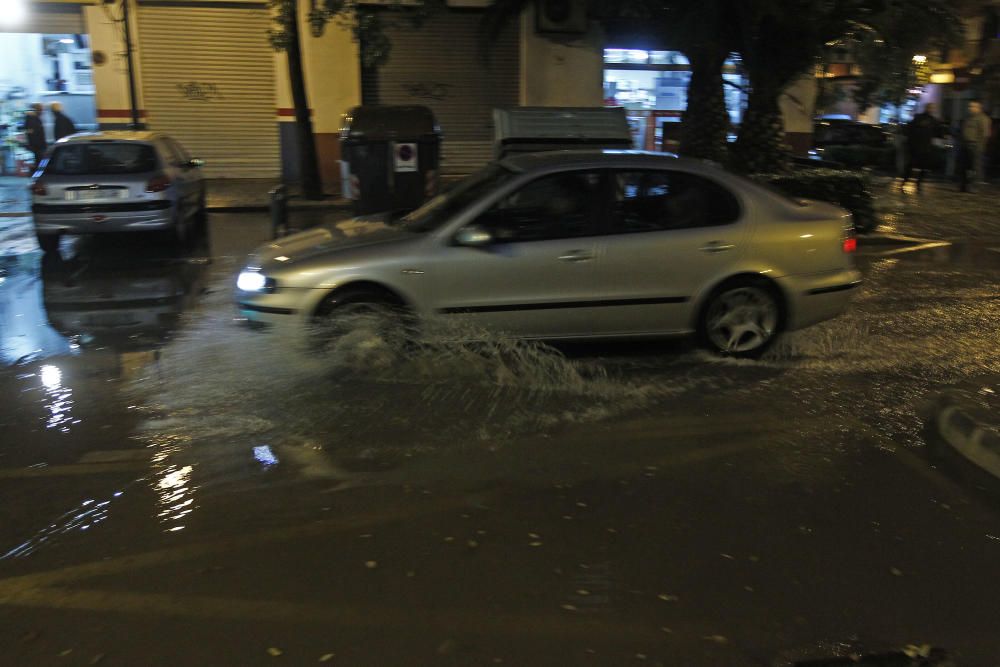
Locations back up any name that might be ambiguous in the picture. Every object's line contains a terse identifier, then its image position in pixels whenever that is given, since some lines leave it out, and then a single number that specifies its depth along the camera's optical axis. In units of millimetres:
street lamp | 18234
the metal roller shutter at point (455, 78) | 18734
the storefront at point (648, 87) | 20078
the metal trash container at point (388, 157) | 12406
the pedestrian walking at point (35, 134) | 17125
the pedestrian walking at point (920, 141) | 17312
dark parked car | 25781
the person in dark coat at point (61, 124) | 17250
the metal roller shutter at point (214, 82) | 18359
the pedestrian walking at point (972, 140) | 17953
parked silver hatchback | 10289
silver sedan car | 6055
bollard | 11125
